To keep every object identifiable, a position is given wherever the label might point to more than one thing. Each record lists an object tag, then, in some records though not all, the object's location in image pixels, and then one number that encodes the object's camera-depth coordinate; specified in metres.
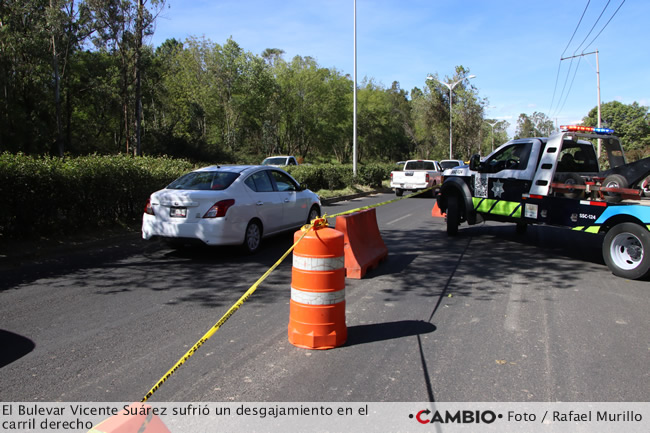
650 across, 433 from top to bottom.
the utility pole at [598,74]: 39.93
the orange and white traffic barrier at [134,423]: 2.06
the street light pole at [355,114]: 25.56
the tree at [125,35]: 25.16
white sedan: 7.83
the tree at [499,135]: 103.32
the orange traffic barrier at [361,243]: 7.10
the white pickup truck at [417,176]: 22.62
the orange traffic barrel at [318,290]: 4.35
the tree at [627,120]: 74.02
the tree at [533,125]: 96.38
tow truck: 7.05
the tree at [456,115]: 51.59
